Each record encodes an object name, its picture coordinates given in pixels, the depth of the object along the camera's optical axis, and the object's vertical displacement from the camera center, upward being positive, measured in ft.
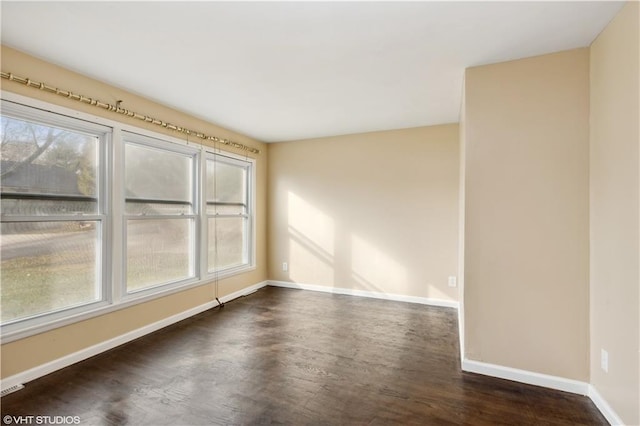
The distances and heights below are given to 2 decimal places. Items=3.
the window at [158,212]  10.62 -0.03
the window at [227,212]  14.07 -0.04
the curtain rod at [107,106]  7.57 +3.25
